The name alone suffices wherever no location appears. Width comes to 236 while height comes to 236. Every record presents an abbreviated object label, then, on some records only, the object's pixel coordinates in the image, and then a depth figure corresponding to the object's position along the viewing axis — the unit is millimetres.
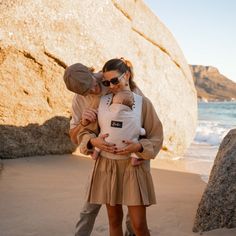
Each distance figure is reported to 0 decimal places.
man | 2637
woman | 2635
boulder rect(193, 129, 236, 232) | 3338
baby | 2623
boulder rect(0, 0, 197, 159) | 6476
